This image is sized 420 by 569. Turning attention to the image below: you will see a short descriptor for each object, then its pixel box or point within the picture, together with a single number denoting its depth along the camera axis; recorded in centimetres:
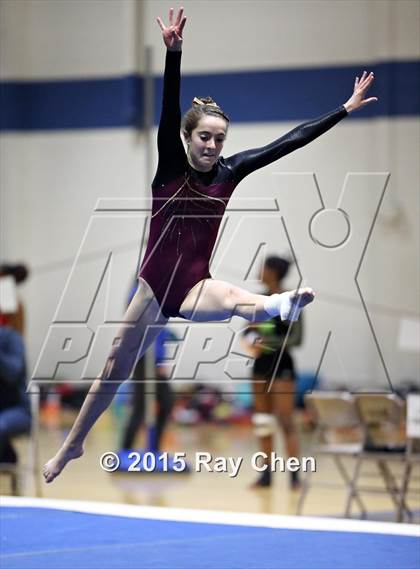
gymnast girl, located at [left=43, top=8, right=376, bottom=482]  732
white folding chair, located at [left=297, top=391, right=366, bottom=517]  1263
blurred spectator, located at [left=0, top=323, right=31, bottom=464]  1296
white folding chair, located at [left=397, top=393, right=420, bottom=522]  1196
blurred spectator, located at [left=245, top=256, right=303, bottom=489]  1362
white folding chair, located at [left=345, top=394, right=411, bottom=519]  1217
